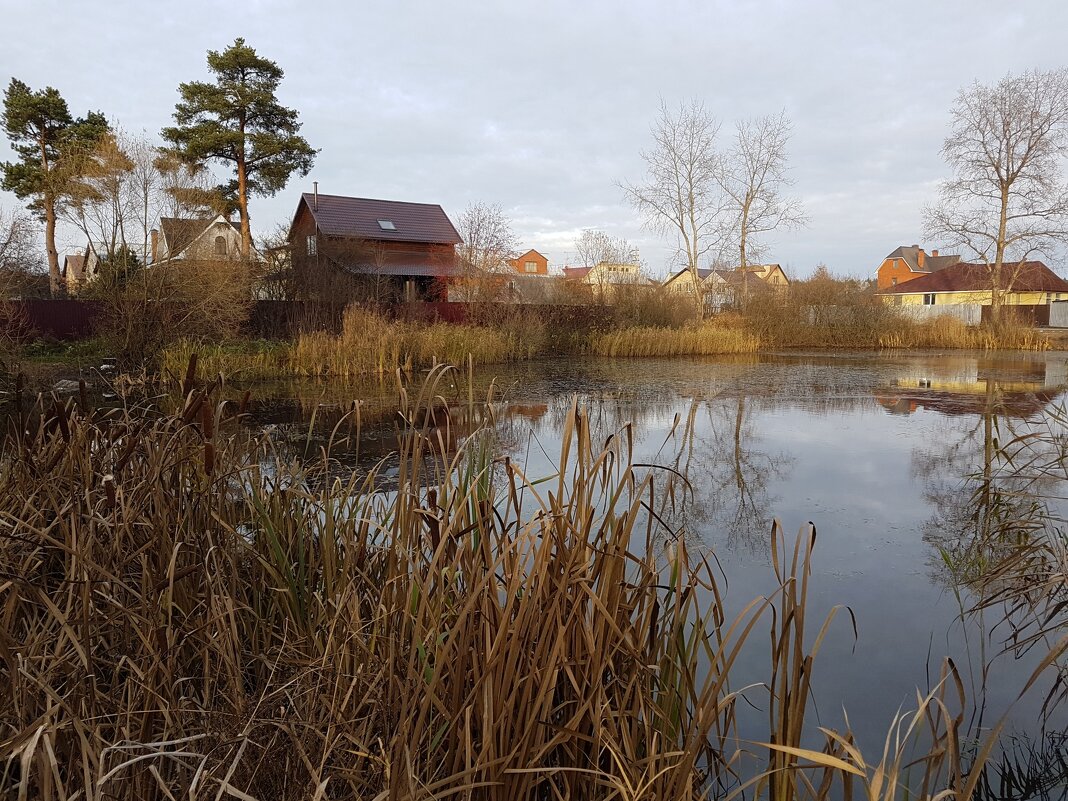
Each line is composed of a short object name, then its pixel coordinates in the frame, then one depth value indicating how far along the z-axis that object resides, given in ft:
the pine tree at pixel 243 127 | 78.43
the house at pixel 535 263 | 214.71
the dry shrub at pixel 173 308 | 36.86
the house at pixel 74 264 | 148.24
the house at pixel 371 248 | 58.39
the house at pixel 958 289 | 110.93
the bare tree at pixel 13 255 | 35.73
